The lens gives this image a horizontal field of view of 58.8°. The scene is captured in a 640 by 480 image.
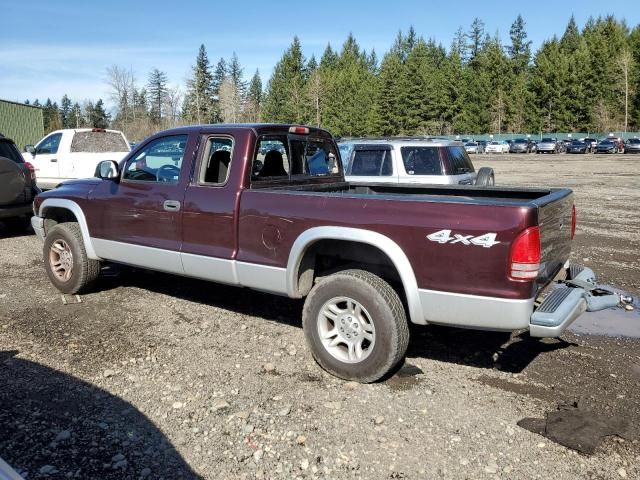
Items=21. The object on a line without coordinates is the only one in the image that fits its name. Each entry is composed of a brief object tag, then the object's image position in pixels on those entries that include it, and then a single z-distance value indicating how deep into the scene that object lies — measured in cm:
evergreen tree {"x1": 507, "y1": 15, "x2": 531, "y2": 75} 10900
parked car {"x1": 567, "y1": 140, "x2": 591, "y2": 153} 5781
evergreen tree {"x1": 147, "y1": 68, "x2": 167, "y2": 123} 11788
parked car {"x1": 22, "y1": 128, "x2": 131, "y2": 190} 1411
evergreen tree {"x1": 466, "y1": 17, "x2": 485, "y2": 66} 11037
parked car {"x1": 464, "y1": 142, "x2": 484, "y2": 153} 6612
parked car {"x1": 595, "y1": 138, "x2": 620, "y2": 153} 5506
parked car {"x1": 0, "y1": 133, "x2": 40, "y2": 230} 934
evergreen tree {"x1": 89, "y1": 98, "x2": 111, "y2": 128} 11281
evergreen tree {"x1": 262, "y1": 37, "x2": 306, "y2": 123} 10169
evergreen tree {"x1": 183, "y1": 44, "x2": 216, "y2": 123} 9956
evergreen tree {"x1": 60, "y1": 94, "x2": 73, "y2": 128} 14429
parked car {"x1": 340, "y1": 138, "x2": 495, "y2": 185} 1056
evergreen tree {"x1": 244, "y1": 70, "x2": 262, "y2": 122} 10898
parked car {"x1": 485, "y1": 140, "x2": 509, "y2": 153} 6562
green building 3282
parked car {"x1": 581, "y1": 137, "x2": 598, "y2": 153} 5803
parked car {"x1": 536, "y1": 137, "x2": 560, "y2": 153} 5953
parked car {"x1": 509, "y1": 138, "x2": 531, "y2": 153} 6438
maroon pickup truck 376
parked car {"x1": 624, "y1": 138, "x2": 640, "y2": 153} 5325
